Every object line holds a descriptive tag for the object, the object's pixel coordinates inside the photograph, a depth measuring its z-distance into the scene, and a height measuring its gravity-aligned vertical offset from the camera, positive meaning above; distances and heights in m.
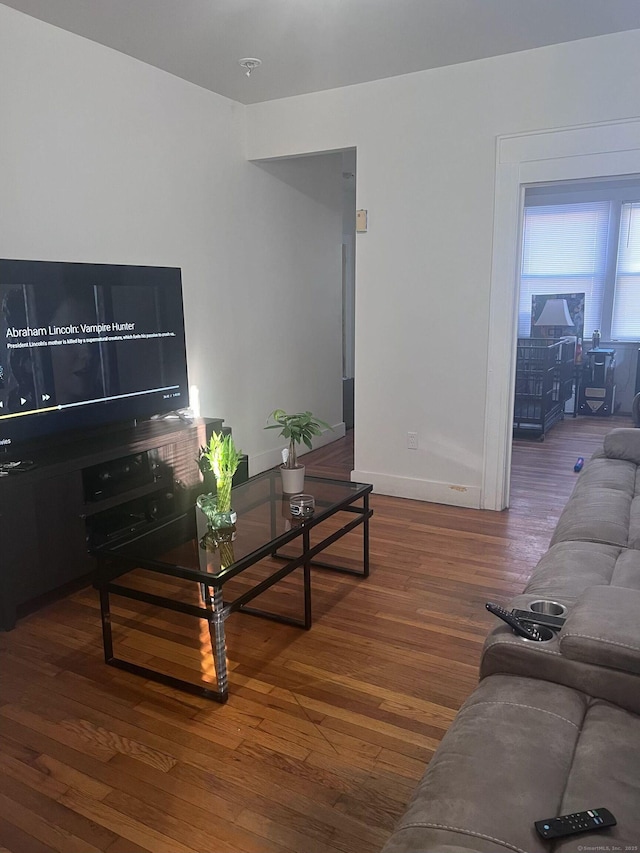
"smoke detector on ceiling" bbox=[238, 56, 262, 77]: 3.51 +1.30
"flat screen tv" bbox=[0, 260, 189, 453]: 2.80 -0.21
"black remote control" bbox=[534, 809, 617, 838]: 1.01 -0.82
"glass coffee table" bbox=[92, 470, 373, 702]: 2.12 -0.88
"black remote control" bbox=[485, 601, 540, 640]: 1.53 -0.78
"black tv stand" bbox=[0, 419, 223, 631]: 2.61 -0.88
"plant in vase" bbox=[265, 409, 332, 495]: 2.86 -0.61
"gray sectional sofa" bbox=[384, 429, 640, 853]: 1.04 -0.83
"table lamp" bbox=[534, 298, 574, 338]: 7.07 -0.16
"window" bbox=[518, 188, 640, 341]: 7.00 +0.53
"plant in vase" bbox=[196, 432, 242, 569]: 2.49 -0.75
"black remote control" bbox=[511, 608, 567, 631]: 1.58 -0.78
